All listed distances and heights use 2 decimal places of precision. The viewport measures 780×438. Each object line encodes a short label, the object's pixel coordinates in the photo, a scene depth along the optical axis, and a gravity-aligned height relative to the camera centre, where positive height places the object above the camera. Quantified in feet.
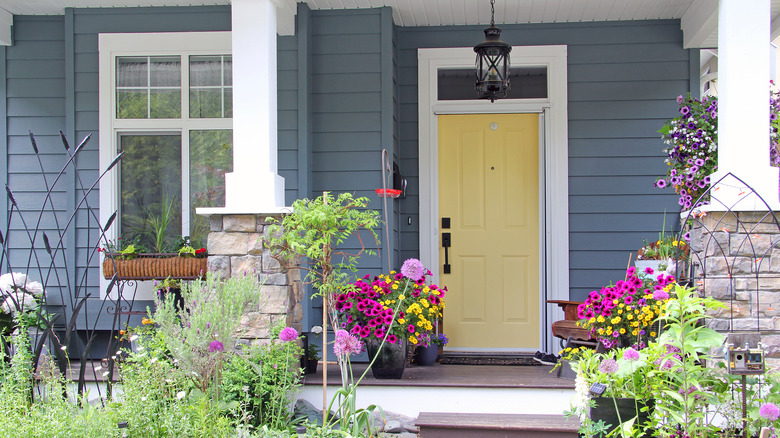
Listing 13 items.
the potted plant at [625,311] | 10.81 -1.46
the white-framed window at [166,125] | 15.34 +2.37
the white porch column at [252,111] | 11.68 +2.05
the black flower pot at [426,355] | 13.96 -2.76
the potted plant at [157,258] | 13.74 -0.65
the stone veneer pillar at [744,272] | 10.47 -0.79
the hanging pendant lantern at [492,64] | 13.82 +3.40
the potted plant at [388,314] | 11.59 -1.58
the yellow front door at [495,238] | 16.17 -0.33
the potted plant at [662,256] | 12.48 -0.65
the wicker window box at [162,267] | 13.73 -0.84
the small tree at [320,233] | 10.64 -0.12
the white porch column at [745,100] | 10.77 +2.00
